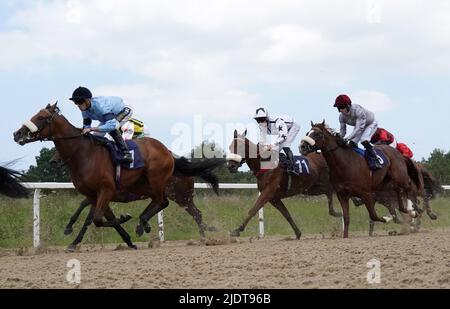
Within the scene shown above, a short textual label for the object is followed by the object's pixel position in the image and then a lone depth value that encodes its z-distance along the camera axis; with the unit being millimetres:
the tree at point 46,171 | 26906
